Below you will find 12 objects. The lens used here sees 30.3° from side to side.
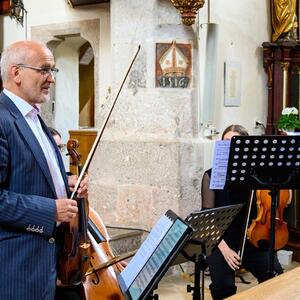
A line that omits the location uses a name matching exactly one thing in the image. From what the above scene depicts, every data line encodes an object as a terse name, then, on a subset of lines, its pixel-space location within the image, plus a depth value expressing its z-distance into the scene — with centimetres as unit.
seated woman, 349
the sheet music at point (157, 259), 183
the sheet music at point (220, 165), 304
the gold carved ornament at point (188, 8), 494
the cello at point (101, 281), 256
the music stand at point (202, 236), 244
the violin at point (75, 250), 227
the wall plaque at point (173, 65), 513
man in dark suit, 210
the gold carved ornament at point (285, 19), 638
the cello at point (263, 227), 358
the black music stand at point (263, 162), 307
